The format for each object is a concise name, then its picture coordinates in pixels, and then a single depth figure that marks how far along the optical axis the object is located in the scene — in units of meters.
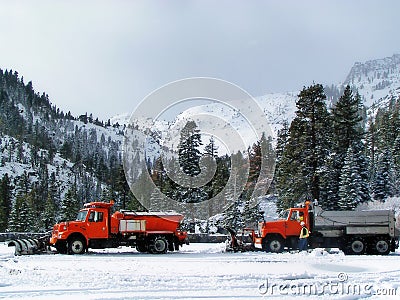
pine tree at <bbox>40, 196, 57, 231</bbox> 71.44
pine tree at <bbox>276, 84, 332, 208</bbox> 39.53
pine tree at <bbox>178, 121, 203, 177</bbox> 41.97
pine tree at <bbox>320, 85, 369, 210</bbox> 43.81
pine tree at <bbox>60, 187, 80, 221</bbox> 68.35
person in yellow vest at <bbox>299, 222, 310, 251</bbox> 23.01
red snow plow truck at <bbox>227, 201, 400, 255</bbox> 23.52
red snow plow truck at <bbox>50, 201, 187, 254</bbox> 22.41
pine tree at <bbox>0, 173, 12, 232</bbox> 74.07
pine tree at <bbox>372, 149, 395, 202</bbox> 55.25
